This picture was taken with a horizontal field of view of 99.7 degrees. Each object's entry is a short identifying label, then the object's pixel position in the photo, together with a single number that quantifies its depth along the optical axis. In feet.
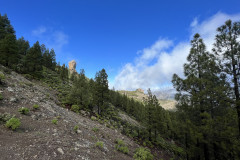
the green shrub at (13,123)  21.09
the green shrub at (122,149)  35.64
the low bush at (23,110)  29.20
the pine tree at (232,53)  23.44
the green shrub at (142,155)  36.56
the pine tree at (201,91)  25.66
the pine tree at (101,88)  83.82
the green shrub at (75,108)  64.04
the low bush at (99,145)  29.77
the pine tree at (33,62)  102.01
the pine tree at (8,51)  78.23
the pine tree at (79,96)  72.87
